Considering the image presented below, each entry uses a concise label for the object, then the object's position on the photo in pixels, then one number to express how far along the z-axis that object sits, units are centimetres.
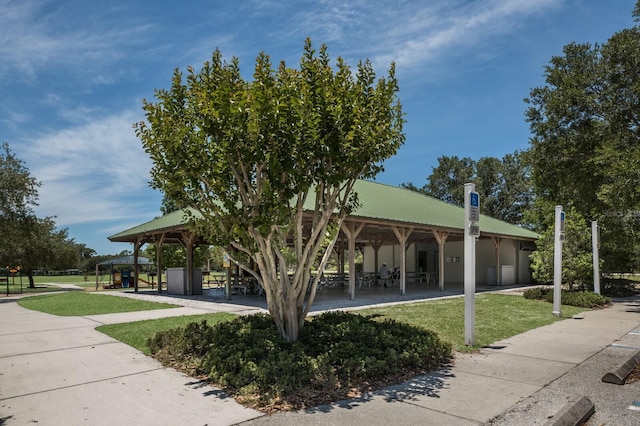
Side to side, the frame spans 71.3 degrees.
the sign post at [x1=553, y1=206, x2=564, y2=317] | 1101
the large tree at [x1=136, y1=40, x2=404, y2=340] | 575
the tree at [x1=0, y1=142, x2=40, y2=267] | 1966
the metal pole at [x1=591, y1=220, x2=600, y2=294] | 1441
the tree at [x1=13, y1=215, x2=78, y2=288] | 2833
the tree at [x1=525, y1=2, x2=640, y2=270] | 1492
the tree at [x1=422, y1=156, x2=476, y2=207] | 5014
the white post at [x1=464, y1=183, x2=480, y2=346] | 755
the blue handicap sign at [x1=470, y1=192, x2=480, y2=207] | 762
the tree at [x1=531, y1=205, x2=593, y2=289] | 1565
